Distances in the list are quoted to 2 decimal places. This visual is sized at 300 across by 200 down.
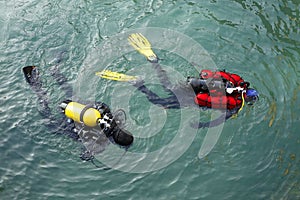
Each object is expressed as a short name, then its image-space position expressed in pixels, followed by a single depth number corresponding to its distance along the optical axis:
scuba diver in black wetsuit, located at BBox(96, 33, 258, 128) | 6.31
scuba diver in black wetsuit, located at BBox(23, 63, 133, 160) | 5.72
